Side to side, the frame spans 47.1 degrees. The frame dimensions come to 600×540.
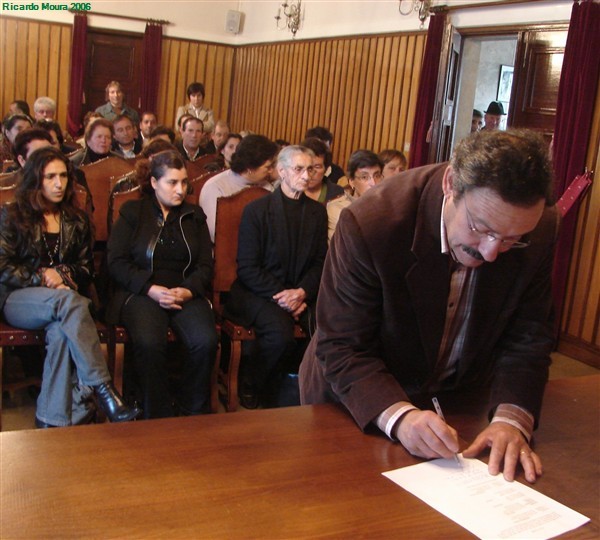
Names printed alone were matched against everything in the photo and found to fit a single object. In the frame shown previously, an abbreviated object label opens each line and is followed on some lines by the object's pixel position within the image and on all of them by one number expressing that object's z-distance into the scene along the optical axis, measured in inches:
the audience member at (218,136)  324.2
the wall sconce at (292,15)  372.5
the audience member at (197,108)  384.8
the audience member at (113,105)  353.4
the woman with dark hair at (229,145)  269.7
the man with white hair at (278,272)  142.6
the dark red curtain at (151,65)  415.8
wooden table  43.6
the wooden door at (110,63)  411.2
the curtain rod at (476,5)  237.6
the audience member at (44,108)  299.1
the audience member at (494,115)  285.4
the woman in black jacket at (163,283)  129.7
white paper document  47.9
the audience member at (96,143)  229.1
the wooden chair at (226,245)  151.4
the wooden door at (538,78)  225.6
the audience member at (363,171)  187.8
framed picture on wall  332.2
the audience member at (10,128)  220.8
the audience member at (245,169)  179.9
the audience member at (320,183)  196.2
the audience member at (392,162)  216.4
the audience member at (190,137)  282.4
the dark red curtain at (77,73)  399.2
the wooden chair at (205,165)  223.8
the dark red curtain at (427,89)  274.7
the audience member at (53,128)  243.4
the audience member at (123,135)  265.7
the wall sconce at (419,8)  283.6
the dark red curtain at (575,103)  203.2
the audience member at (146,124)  328.2
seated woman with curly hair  121.3
